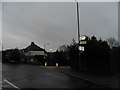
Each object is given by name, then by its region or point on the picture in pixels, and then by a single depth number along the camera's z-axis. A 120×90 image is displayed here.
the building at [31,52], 43.38
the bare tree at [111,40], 29.07
